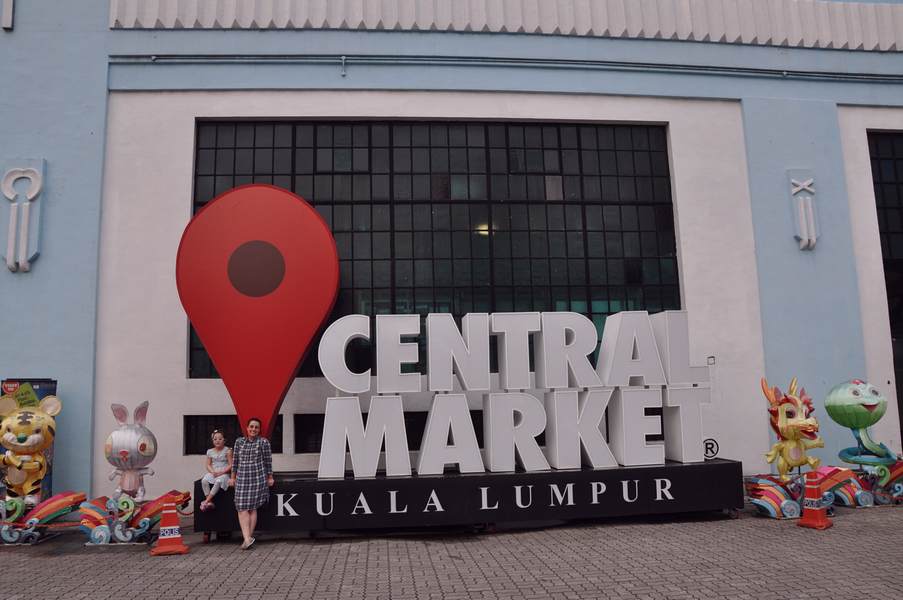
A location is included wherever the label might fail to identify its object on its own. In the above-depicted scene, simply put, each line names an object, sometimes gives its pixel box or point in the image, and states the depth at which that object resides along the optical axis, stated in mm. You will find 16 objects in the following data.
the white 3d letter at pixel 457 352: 10219
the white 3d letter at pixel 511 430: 10102
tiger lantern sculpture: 9773
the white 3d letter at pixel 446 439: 9914
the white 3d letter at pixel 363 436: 9719
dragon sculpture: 10633
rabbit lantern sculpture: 9586
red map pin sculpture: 10289
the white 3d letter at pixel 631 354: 10633
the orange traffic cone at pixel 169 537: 8773
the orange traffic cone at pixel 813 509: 9719
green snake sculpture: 11312
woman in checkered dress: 9086
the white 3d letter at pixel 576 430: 10250
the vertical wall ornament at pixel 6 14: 12938
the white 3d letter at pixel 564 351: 10492
